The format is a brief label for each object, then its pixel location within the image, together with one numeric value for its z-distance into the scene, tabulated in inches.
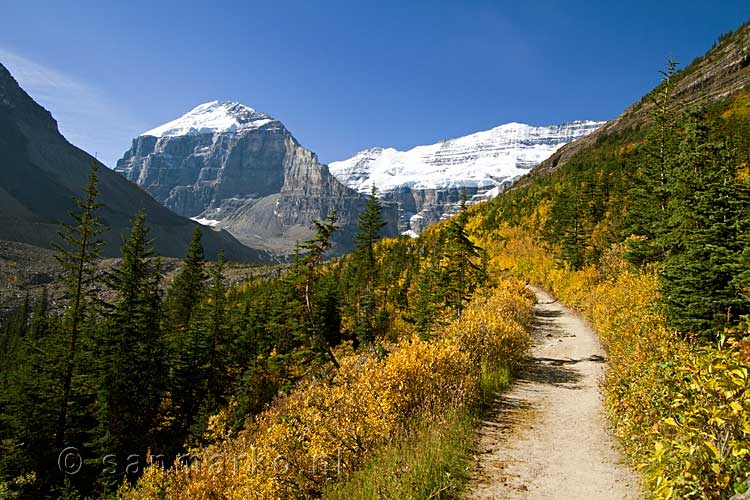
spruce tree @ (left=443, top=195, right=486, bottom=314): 807.1
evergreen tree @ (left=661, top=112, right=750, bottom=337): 339.9
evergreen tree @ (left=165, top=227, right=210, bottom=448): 1219.9
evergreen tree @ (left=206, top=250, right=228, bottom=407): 1284.4
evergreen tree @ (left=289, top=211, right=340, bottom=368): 625.9
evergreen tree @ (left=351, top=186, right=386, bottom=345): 1258.6
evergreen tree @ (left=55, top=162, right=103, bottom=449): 876.0
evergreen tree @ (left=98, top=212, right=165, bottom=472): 1005.2
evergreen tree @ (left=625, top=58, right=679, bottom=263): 651.5
